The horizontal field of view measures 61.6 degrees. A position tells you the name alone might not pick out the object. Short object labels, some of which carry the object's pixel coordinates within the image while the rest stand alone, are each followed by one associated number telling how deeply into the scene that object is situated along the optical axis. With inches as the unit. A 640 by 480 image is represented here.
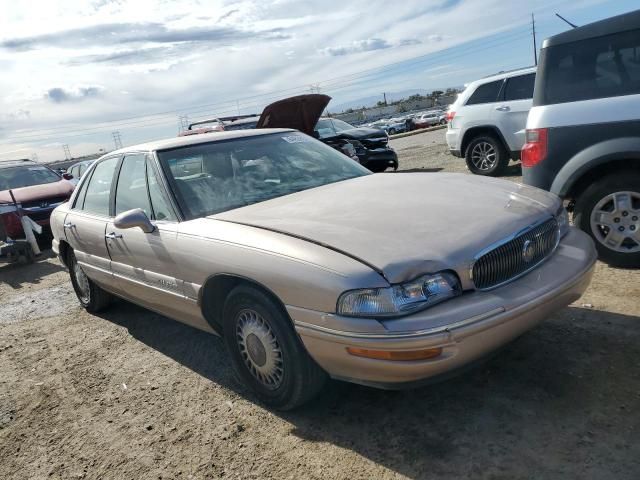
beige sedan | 95.6
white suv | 373.7
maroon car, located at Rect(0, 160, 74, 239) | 356.8
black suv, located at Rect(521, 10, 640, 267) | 169.5
